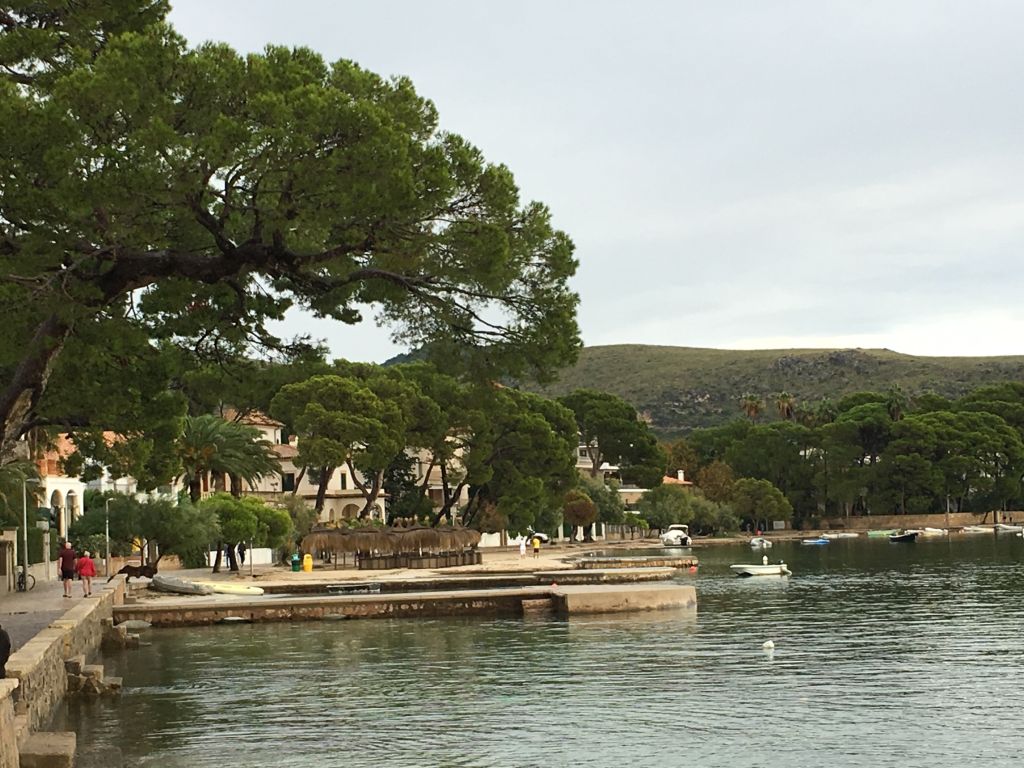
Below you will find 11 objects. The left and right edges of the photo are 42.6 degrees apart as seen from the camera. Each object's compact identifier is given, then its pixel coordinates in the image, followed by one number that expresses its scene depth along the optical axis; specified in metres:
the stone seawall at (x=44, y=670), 17.11
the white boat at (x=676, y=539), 109.31
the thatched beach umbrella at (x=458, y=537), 69.62
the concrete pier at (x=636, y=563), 67.80
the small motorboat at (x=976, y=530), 134.62
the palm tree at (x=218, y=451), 62.03
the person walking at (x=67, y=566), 37.31
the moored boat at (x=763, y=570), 65.31
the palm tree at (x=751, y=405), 168.88
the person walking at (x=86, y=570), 37.62
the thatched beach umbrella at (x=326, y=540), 65.50
